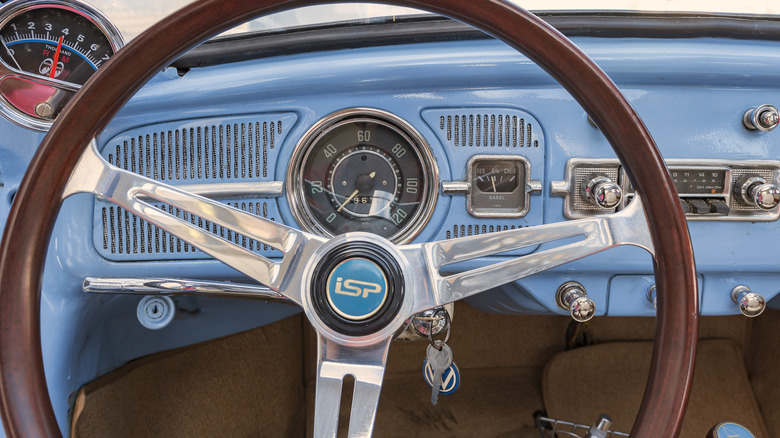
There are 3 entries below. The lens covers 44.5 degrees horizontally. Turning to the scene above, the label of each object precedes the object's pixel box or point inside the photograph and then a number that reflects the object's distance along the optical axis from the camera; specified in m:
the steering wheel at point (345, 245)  0.57
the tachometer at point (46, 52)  0.72
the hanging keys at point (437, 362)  0.72
